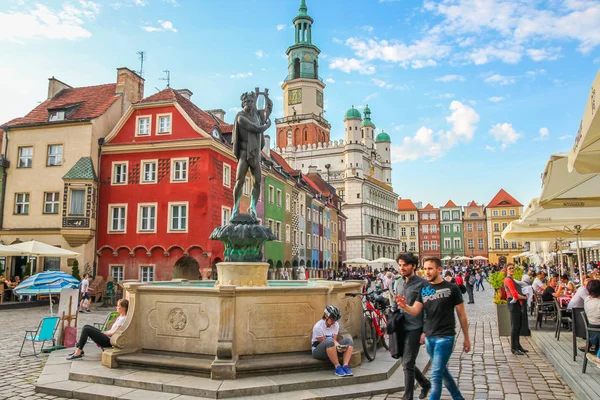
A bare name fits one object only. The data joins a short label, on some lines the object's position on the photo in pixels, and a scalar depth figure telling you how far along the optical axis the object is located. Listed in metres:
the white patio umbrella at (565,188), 8.02
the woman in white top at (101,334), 8.52
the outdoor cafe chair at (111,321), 9.57
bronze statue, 11.71
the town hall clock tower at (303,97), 83.19
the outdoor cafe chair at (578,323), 8.18
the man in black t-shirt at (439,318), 5.43
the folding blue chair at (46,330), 9.78
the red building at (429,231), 107.06
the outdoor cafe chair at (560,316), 10.45
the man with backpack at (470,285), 23.92
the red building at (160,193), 27.30
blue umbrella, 12.38
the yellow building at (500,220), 98.44
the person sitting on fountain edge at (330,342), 7.36
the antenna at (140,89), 32.28
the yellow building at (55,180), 27.47
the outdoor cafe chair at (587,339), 7.31
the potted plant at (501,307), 12.37
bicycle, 8.26
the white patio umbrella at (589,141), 4.51
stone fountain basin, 7.39
